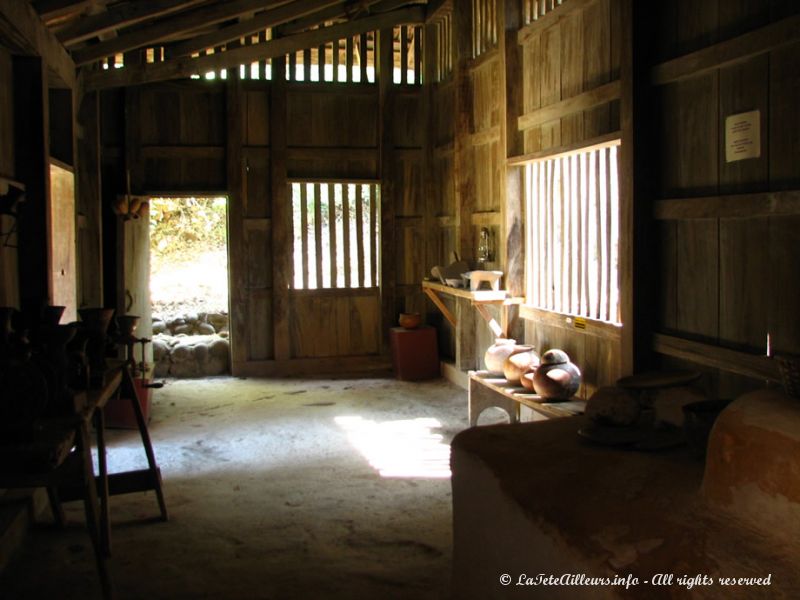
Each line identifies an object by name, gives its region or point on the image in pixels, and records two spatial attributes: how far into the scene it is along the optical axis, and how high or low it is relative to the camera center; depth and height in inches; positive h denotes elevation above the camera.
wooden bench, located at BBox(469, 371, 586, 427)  221.9 -39.9
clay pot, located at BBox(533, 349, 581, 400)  225.5 -31.0
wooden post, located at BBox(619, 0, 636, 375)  191.9 +19.6
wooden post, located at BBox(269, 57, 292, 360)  370.6 +27.0
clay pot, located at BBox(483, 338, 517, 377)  260.4 -27.8
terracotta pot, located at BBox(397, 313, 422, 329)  372.8 -22.2
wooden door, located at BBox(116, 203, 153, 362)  330.3 +3.3
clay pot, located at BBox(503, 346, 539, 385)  249.3 -29.7
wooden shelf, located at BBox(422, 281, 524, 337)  276.1 -9.8
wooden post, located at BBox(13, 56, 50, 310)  201.3 +29.3
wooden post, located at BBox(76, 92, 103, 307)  326.0 +33.4
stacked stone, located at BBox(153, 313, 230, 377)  374.6 -38.1
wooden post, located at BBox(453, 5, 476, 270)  323.6 +58.3
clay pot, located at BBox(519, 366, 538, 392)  241.3 -33.8
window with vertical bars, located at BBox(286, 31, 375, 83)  376.2 +106.0
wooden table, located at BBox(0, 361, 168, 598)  117.3 -29.1
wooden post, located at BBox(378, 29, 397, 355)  381.1 +48.7
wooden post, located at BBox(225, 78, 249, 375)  364.8 +25.1
